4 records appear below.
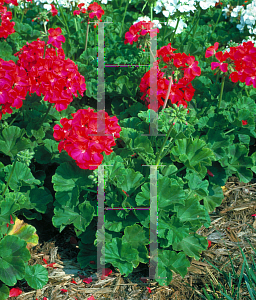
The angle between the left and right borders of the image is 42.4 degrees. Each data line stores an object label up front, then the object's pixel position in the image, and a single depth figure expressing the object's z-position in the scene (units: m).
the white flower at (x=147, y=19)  3.55
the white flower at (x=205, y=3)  3.74
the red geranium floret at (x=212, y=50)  2.84
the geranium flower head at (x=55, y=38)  3.09
